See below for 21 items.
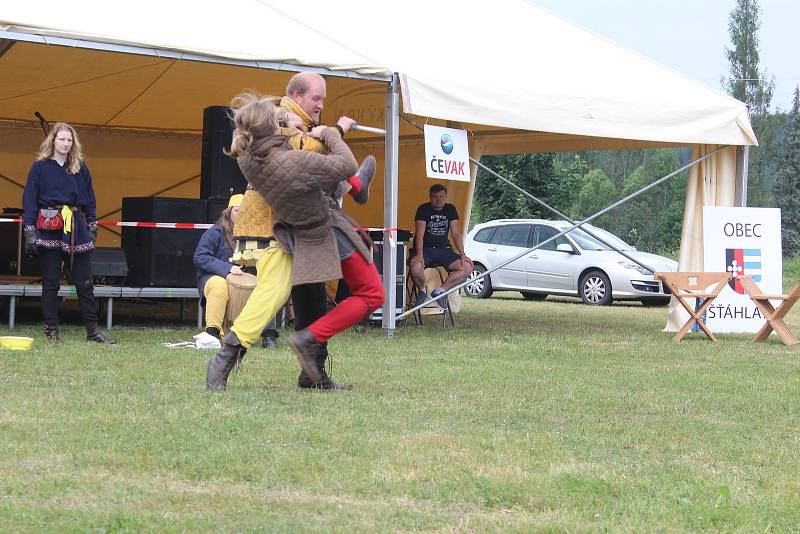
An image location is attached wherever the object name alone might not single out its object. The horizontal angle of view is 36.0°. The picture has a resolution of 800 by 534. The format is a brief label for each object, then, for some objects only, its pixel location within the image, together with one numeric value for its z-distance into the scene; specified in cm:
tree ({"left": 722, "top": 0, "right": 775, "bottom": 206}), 6316
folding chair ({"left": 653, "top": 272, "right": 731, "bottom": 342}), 1172
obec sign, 1285
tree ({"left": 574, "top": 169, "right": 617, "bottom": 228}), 6026
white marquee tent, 1014
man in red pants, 653
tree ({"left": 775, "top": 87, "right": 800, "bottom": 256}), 5619
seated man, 1330
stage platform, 1107
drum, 984
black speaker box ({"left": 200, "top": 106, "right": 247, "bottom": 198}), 1248
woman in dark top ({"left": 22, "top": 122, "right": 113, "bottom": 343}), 934
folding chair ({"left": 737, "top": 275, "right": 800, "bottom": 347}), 1162
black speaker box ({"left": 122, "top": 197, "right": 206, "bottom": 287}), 1220
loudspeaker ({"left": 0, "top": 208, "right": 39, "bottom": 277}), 1353
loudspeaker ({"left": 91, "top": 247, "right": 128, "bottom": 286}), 1223
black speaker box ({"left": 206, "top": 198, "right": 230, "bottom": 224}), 1231
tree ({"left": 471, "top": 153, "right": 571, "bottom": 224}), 3975
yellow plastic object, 891
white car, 1902
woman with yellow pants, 984
